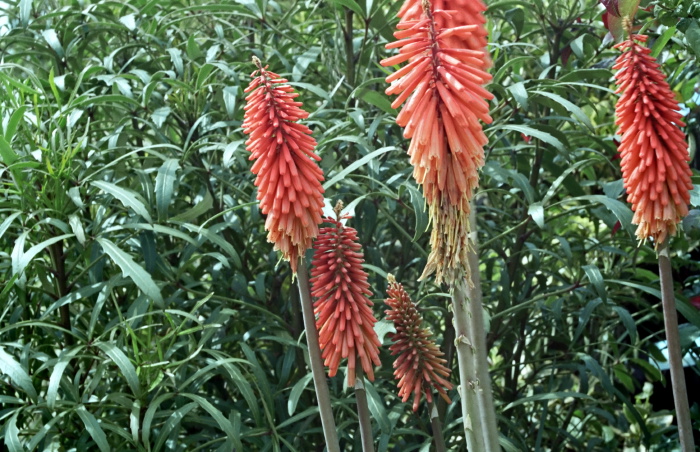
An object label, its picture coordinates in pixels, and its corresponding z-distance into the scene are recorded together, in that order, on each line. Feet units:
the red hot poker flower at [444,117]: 4.94
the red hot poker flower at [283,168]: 5.52
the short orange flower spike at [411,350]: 6.24
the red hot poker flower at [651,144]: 6.33
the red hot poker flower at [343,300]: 5.81
